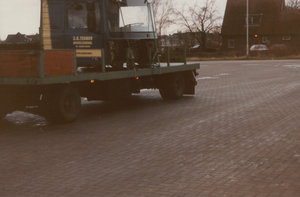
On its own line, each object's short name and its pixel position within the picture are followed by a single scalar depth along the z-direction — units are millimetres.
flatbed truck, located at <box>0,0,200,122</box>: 9078
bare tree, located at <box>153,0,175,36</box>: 54031
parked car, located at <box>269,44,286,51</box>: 52138
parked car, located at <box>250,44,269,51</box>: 58981
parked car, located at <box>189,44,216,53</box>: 69500
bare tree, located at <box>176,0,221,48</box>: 69562
